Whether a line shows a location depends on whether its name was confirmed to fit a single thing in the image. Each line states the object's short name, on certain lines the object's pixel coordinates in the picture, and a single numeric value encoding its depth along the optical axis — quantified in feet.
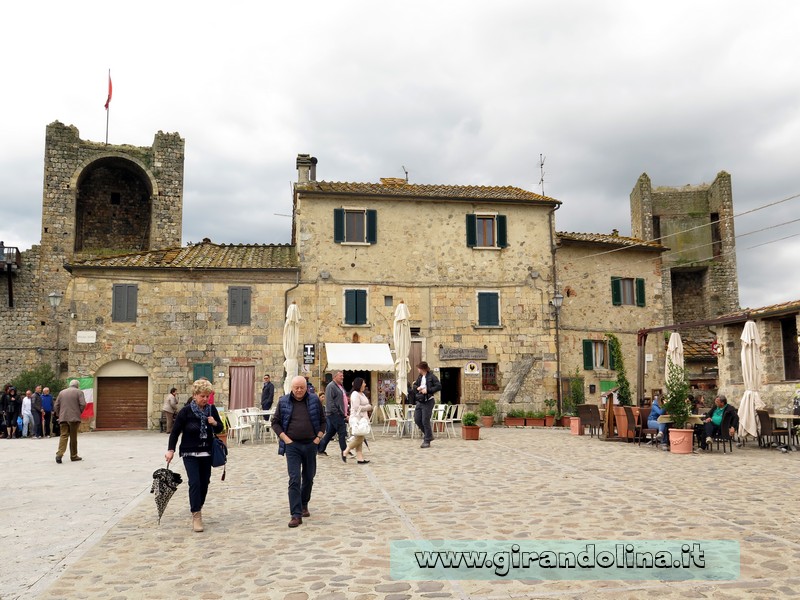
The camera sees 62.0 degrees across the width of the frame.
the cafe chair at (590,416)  56.03
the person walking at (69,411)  40.88
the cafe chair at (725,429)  43.86
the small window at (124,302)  74.02
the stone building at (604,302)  83.41
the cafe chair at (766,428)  45.06
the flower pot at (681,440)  43.19
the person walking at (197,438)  21.99
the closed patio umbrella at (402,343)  59.27
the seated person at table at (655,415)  47.88
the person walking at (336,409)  39.42
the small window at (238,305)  75.41
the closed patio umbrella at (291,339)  59.41
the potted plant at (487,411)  73.56
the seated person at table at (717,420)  44.37
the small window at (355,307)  77.00
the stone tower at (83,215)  109.19
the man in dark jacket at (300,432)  23.03
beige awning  72.13
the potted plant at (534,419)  75.20
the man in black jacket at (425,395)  45.24
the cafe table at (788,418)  43.46
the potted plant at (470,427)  53.98
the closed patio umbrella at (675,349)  57.67
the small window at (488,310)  79.66
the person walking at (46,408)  67.92
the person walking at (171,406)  60.64
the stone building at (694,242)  114.52
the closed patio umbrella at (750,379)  45.29
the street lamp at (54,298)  71.20
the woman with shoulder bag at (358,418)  38.01
